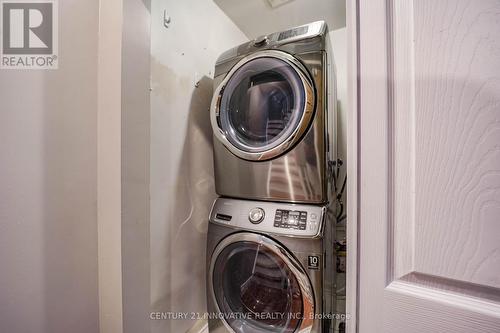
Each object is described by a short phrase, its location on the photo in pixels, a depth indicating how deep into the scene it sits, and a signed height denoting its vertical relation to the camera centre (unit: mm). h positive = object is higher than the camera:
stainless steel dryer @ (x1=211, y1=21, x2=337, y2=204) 861 +236
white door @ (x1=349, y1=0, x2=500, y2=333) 405 -5
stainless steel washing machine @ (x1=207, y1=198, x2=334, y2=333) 804 -485
